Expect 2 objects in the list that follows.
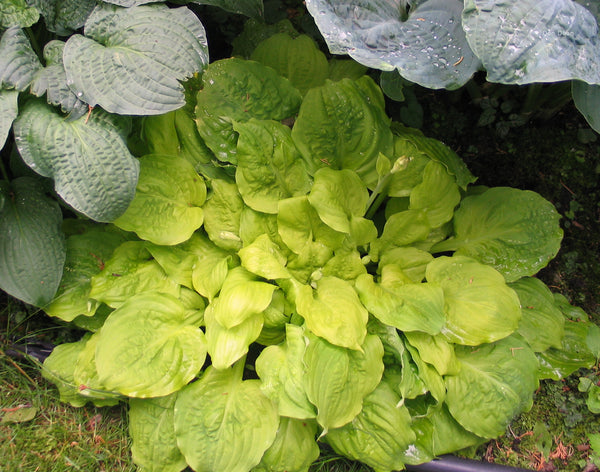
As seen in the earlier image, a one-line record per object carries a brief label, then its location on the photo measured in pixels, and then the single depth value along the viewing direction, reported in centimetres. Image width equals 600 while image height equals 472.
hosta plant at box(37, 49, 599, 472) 132
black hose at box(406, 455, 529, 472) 146
